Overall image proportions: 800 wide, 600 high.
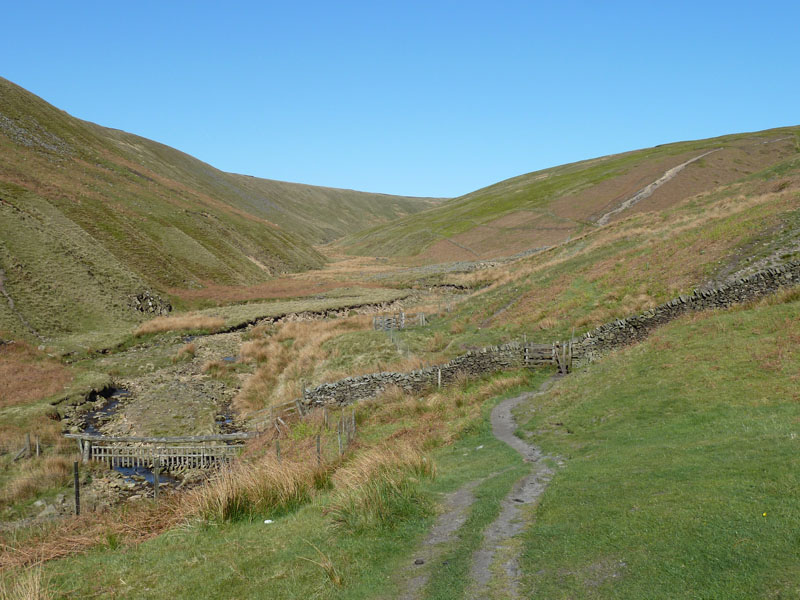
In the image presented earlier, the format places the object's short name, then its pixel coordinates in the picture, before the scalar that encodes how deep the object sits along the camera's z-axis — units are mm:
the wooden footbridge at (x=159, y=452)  22578
